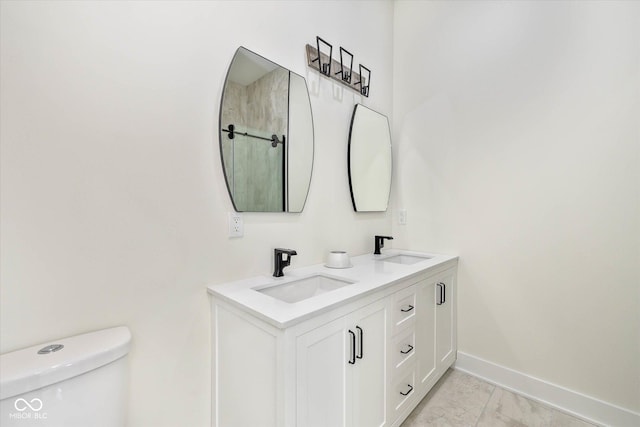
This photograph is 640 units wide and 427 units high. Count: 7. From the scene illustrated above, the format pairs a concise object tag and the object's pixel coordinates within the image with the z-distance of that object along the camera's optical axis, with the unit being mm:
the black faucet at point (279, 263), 1421
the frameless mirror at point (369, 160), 2041
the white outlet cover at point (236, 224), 1345
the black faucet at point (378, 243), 2113
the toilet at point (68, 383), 723
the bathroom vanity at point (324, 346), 941
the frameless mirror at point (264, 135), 1351
